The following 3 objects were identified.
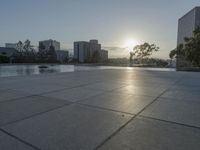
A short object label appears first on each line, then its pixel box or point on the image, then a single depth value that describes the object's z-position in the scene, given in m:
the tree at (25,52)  52.00
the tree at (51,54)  55.47
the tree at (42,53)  54.44
